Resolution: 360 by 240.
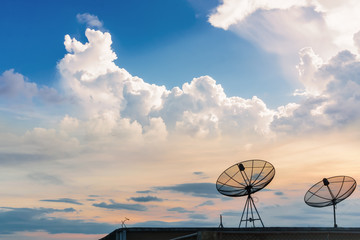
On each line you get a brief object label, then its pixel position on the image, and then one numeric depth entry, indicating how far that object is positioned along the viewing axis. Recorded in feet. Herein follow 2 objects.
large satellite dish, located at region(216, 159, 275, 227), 85.15
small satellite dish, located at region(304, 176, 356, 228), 96.99
